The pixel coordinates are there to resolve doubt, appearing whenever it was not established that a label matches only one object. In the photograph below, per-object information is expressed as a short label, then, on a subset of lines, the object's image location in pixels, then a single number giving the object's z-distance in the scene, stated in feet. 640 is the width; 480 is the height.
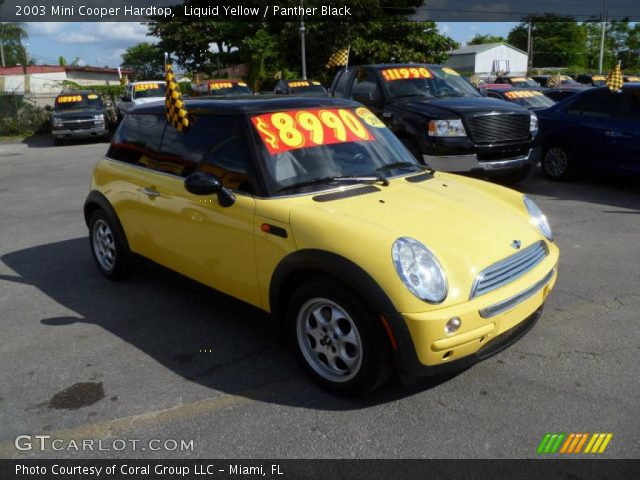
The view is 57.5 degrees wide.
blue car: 27.63
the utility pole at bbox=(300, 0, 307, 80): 91.75
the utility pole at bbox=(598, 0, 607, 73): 146.82
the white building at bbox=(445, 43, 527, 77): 242.58
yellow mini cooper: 9.99
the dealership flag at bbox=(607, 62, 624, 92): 28.58
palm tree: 230.68
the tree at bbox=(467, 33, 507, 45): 359.48
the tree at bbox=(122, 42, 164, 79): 263.23
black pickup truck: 26.25
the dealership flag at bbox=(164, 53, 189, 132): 14.25
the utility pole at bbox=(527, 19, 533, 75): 218.28
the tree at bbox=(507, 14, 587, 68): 286.87
